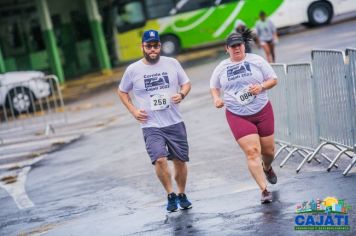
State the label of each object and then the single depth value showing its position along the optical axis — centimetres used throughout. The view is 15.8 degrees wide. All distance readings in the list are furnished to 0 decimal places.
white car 3498
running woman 1353
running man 1381
